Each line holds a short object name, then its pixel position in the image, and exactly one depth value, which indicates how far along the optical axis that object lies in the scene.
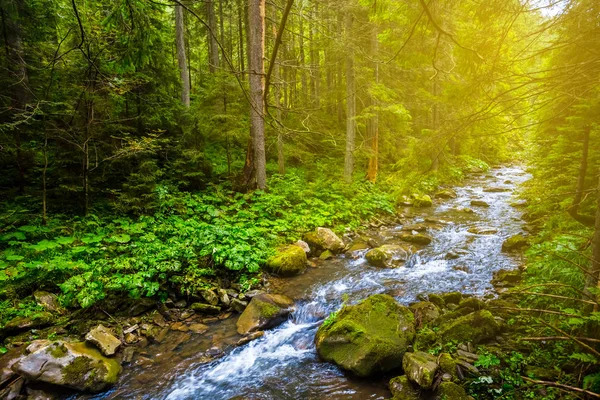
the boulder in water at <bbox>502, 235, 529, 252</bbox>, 9.06
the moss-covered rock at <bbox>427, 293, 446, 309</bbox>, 6.27
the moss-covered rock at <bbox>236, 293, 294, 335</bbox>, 5.91
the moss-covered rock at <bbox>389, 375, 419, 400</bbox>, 4.04
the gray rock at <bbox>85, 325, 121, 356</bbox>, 4.93
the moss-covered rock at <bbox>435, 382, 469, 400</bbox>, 3.77
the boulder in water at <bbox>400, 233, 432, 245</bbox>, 10.12
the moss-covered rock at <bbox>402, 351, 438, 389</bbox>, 4.06
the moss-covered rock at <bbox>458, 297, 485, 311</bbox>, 5.71
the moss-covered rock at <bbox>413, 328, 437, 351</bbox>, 4.88
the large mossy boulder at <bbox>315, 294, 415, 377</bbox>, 4.69
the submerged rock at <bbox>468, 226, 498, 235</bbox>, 10.74
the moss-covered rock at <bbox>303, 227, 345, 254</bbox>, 9.27
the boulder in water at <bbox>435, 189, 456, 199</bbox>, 16.79
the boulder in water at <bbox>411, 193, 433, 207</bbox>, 15.09
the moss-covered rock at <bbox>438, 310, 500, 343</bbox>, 4.80
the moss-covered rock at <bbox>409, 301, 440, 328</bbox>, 5.60
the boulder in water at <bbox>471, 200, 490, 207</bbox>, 14.55
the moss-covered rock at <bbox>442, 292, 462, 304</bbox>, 6.38
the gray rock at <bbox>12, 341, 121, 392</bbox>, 4.29
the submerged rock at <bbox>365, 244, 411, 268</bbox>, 8.58
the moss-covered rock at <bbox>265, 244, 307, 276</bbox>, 7.73
